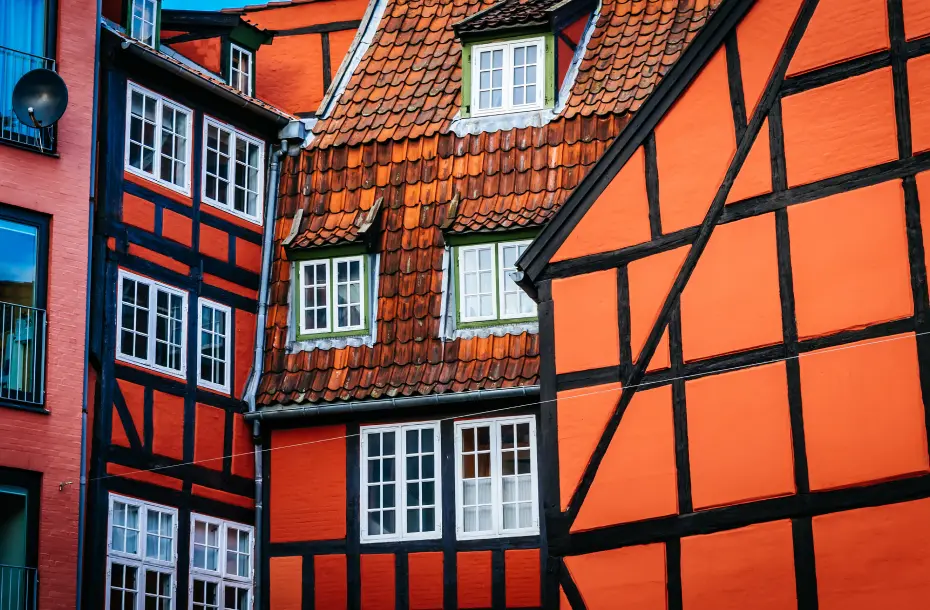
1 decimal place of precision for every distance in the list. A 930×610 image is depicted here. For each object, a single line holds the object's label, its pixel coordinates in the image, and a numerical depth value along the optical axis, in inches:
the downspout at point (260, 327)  904.9
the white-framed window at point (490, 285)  897.5
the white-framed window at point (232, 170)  928.9
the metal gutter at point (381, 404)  863.7
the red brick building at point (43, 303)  784.3
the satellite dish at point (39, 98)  811.4
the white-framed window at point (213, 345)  901.8
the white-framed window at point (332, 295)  927.7
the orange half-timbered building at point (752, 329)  647.1
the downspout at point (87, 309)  802.2
